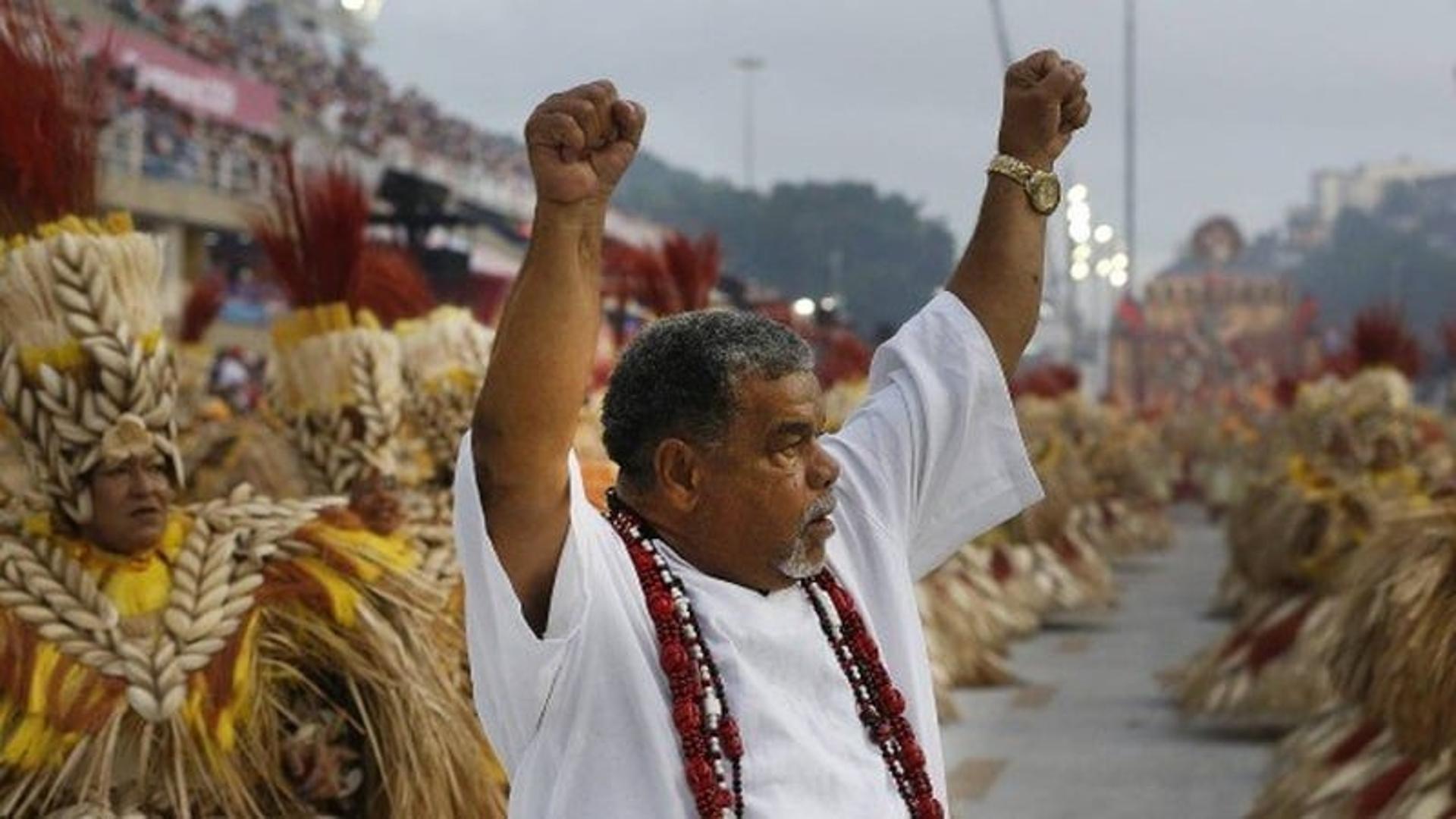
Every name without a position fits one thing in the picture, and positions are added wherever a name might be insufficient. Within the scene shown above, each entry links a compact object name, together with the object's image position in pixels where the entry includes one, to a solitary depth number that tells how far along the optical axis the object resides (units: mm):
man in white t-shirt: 2418
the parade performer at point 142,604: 3885
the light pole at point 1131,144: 41688
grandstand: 12484
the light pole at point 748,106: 70312
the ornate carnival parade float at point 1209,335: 56156
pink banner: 20500
